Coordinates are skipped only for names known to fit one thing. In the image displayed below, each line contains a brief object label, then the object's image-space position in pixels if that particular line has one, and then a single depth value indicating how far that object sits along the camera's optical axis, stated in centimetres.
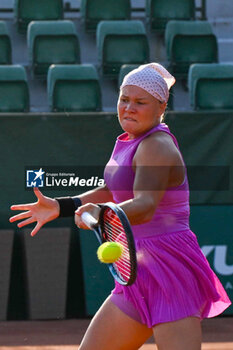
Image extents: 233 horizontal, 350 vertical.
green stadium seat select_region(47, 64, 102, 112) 1695
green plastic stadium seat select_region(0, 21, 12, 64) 1784
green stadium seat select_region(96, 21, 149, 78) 1850
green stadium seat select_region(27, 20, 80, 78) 1839
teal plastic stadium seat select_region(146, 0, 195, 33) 1987
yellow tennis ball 503
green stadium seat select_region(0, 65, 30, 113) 1659
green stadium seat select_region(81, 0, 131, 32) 1972
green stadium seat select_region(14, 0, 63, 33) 1950
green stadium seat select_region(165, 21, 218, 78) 1873
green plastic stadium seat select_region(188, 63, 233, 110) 1714
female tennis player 562
